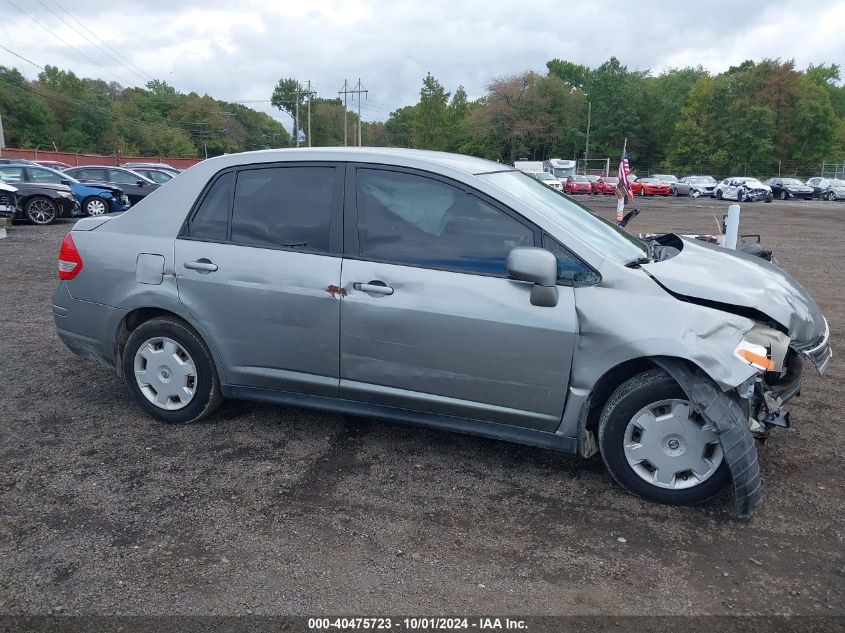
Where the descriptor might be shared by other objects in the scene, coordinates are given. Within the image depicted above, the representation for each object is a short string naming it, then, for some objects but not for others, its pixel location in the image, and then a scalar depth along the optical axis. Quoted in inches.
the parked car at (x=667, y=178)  1710.8
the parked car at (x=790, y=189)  1637.9
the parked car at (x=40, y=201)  666.8
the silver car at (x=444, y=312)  130.6
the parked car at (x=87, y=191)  691.7
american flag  613.6
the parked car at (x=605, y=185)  1675.7
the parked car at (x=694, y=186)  1648.6
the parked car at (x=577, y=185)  1665.8
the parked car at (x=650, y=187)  1689.2
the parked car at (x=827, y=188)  1596.3
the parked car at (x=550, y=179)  1298.4
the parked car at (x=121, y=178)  776.9
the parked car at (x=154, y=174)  838.5
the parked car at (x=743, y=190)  1491.1
